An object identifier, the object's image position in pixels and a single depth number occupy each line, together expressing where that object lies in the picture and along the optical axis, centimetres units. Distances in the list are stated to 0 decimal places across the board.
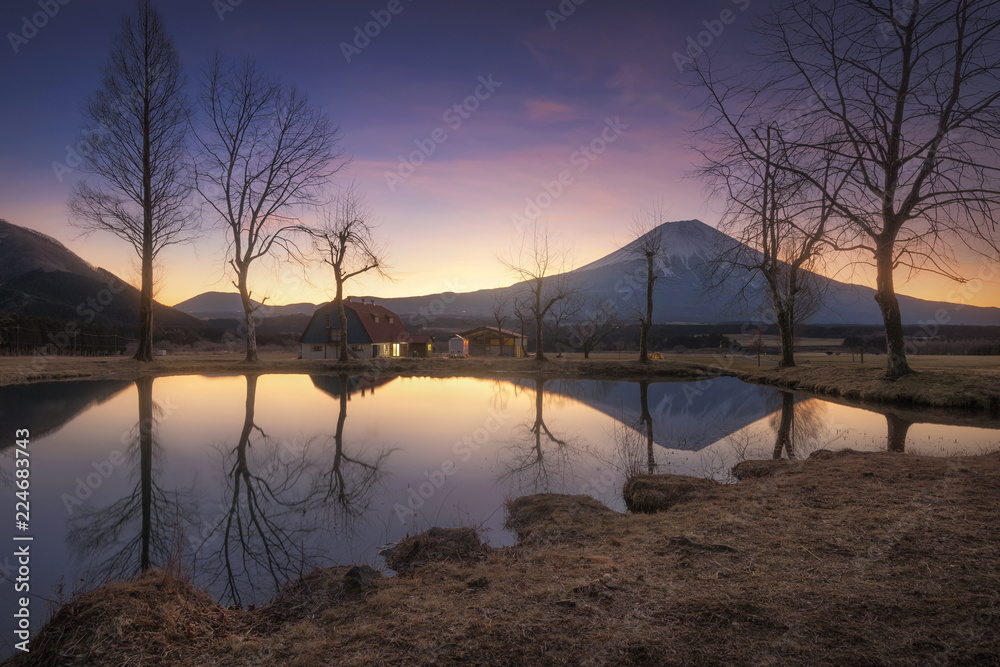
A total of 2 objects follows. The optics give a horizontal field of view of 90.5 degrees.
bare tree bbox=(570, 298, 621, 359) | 4761
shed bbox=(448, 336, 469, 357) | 6650
